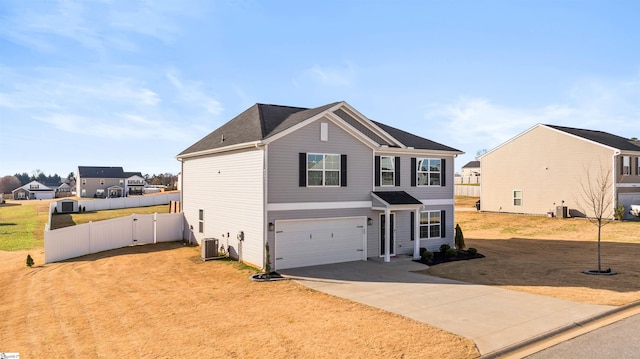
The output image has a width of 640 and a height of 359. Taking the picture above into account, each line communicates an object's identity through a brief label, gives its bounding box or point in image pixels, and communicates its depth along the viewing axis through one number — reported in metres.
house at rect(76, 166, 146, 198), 83.88
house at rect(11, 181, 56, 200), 96.69
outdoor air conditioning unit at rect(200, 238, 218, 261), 19.72
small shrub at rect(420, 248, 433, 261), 20.31
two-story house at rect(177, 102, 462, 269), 17.70
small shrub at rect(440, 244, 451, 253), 21.73
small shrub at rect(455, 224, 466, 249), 23.04
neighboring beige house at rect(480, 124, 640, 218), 34.97
